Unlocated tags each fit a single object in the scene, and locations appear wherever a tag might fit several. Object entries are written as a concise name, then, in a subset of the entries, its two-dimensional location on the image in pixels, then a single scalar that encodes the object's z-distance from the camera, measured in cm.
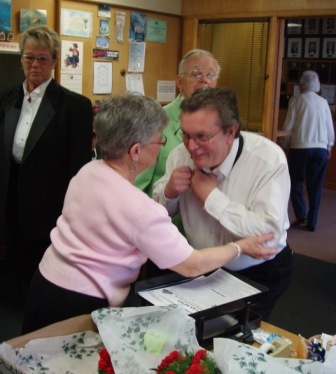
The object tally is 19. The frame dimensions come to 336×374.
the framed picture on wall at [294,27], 731
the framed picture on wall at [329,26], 702
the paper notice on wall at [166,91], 444
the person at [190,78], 239
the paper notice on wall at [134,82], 418
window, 425
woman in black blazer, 269
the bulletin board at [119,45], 360
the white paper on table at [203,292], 146
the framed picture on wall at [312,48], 712
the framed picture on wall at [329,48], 698
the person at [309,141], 522
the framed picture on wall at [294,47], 729
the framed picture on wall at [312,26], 715
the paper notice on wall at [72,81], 375
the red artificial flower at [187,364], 109
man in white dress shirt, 165
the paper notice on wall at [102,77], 394
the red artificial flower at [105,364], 117
